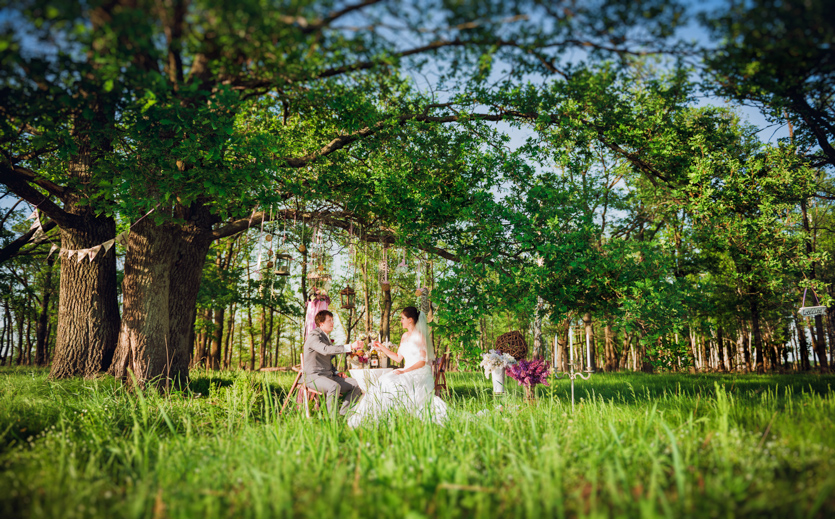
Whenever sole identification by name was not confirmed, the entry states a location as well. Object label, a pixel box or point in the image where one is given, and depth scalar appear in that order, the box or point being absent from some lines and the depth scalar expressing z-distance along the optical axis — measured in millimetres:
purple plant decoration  6304
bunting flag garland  7578
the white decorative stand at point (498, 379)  6395
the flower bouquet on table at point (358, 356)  6898
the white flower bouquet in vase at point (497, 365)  6406
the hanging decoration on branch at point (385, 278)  9289
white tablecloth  6504
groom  6602
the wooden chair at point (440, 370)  7687
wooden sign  6266
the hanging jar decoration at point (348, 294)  8641
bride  5707
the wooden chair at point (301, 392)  6687
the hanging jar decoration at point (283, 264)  8117
